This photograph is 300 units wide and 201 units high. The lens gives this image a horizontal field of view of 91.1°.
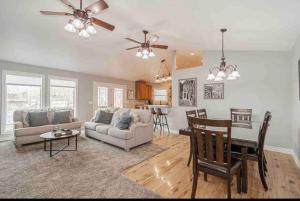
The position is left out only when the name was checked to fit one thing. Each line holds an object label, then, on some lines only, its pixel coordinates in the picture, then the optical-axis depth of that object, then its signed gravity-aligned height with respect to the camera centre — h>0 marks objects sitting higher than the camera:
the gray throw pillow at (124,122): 3.78 -0.55
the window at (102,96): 7.02 +0.21
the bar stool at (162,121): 5.78 -0.78
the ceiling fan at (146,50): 3.27 +1.16
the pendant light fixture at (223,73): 2.92 +0.57
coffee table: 3.23 -0.81
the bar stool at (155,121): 6.12 -0.83
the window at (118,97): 7.73 +0.20
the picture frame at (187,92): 5.08 +0.33
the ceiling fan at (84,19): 1.92 +1.14
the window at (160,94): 9.25 +0.43
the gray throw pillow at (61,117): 4.55 -0.52
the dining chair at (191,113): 2.83 -0.26
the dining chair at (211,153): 1.66 -0.62
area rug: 1.97 -1.21
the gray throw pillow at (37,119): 4.11 -0.52
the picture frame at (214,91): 4.49 +0.34
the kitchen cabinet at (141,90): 8.73 +0.66
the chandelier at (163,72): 6.62 +1.60
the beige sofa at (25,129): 3.67 -0.77
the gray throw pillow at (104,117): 4.60 -0.52
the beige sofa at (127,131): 3.56 -0.80
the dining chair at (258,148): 2.07 -0.67
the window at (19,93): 4.57 +0.23
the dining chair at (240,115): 3.56 -0.34
